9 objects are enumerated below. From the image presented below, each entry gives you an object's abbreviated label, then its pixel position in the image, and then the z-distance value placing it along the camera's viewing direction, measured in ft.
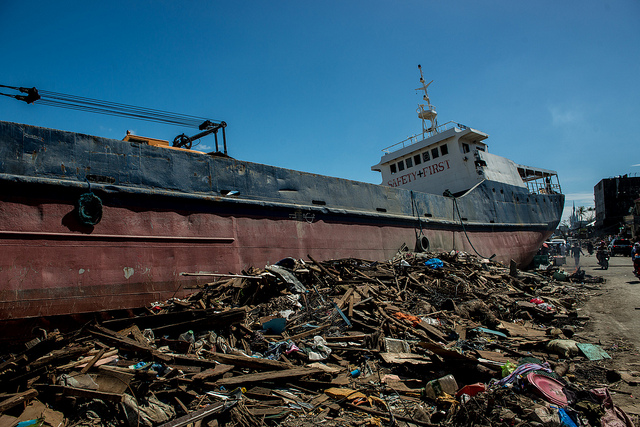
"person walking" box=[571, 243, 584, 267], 62.75
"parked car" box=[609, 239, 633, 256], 81.35
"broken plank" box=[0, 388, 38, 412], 9.86
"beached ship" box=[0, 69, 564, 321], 16.37
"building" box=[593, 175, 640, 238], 146.82
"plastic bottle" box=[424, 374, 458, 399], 11.28
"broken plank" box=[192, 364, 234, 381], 11.34
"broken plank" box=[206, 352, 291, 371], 12.55
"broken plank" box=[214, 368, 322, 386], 11.50
